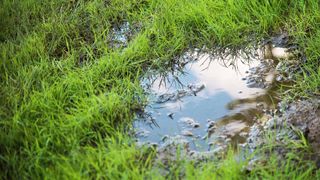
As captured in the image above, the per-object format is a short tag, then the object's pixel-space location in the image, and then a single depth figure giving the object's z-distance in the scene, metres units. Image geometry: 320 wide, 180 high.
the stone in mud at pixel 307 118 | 2.76
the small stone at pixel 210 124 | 2.97
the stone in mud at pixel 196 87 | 3.33
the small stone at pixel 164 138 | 2.89
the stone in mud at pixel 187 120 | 3.02
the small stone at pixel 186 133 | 2.91
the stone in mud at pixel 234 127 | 2.89
